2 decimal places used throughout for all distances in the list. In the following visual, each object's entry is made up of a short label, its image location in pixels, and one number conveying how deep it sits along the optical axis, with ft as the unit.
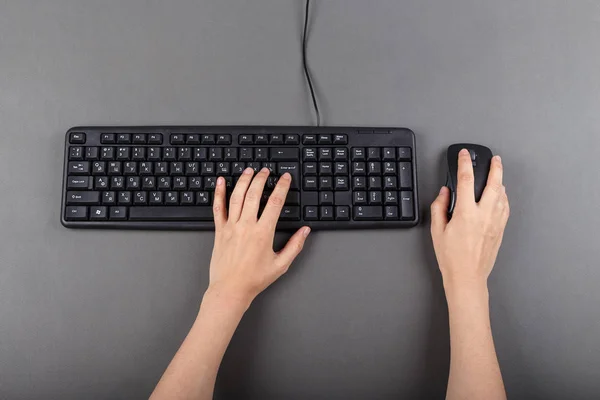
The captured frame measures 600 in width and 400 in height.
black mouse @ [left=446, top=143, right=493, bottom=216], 2.19
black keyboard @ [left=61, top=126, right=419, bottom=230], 2.15
